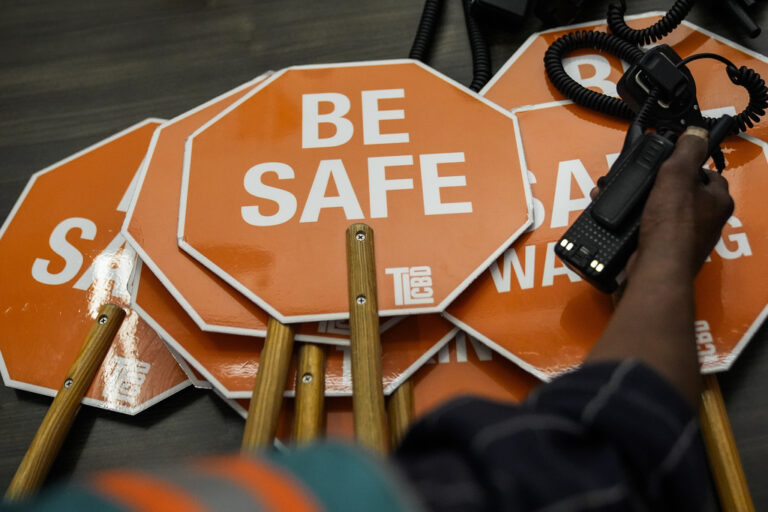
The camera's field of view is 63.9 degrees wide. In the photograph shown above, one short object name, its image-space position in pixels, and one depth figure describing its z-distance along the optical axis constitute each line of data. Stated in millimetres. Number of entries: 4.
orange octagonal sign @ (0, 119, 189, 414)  996
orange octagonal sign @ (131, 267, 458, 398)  926
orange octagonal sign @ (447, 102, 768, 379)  906
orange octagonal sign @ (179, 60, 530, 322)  950
